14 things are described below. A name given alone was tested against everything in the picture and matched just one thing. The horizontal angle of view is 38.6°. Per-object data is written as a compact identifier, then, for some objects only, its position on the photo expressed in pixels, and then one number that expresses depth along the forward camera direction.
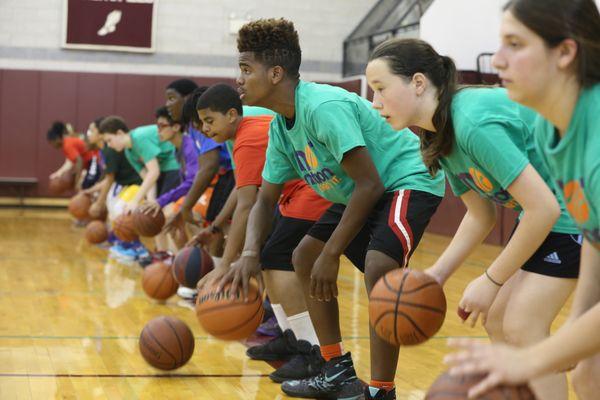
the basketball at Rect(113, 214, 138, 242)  8.45
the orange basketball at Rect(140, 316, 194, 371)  4.58
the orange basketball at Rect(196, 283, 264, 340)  3.76
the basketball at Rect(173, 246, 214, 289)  6.09
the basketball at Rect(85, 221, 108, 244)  10.48
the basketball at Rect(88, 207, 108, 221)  10.70
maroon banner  16.20
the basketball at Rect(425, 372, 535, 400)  1.95
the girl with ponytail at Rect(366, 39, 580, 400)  2.70
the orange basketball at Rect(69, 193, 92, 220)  11.38
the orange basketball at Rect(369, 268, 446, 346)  2.93
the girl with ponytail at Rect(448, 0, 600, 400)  1.90
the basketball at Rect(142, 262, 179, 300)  6.64
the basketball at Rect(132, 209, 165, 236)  7.66
